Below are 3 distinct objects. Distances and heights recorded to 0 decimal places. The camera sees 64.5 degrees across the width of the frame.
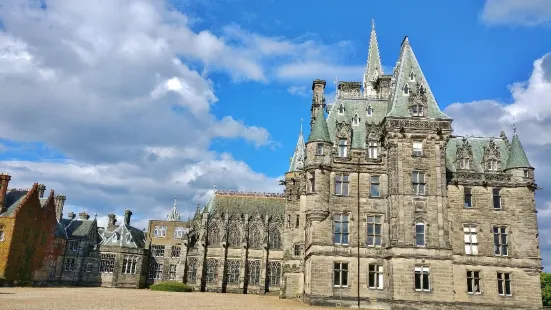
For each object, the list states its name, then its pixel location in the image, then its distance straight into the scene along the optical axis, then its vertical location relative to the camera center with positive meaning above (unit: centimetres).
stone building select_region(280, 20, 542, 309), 3869 +482
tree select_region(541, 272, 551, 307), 8519 -256
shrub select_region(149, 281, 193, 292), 5993 -416
